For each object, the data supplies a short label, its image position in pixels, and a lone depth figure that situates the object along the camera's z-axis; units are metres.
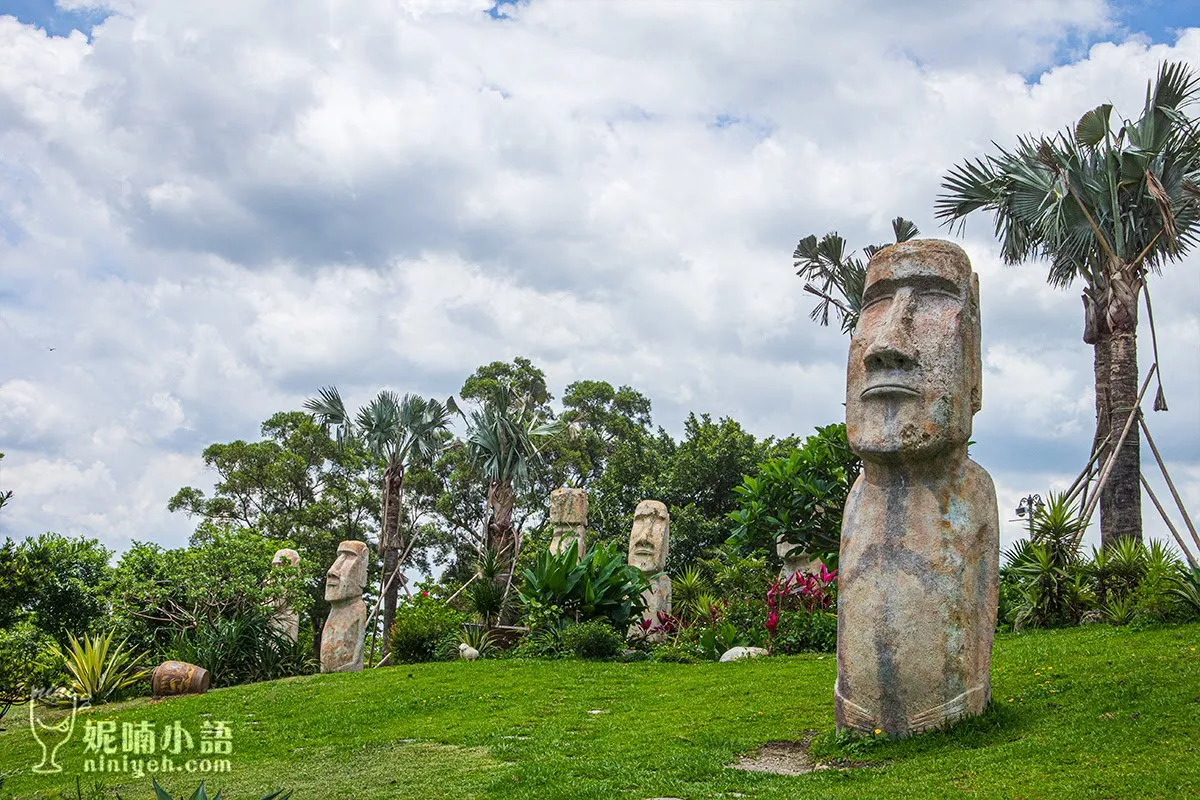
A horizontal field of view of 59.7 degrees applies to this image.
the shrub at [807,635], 14.23
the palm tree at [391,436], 24.41
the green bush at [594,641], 15.52
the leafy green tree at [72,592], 16.56
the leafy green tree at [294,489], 31.86
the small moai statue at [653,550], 19.31
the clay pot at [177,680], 15.27
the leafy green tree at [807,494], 15.12
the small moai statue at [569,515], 22.38
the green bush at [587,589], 16.84
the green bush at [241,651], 17.06
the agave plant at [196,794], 4.43
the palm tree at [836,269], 22.95
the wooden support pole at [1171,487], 16.26
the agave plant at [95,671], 15.59
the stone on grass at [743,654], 14.13
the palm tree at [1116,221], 17.33
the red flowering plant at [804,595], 15.02
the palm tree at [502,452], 23.98
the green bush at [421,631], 17.97
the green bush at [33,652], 10.81
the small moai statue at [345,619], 17.19
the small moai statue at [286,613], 19.03
